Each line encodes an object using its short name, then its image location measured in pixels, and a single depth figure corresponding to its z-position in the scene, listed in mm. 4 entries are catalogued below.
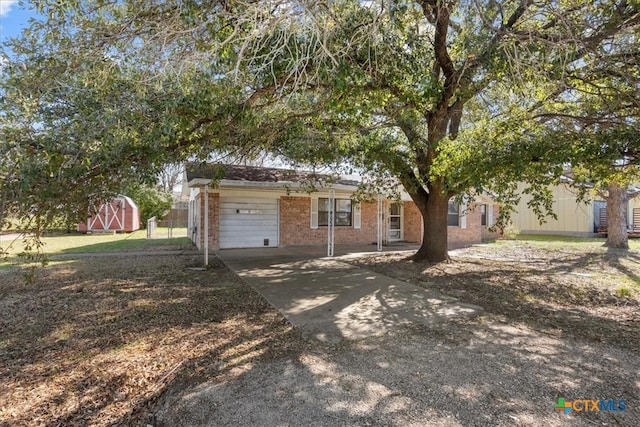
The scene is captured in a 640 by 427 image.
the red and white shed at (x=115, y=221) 21297
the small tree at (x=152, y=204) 25591
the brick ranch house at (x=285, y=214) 12883
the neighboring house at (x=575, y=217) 22906
